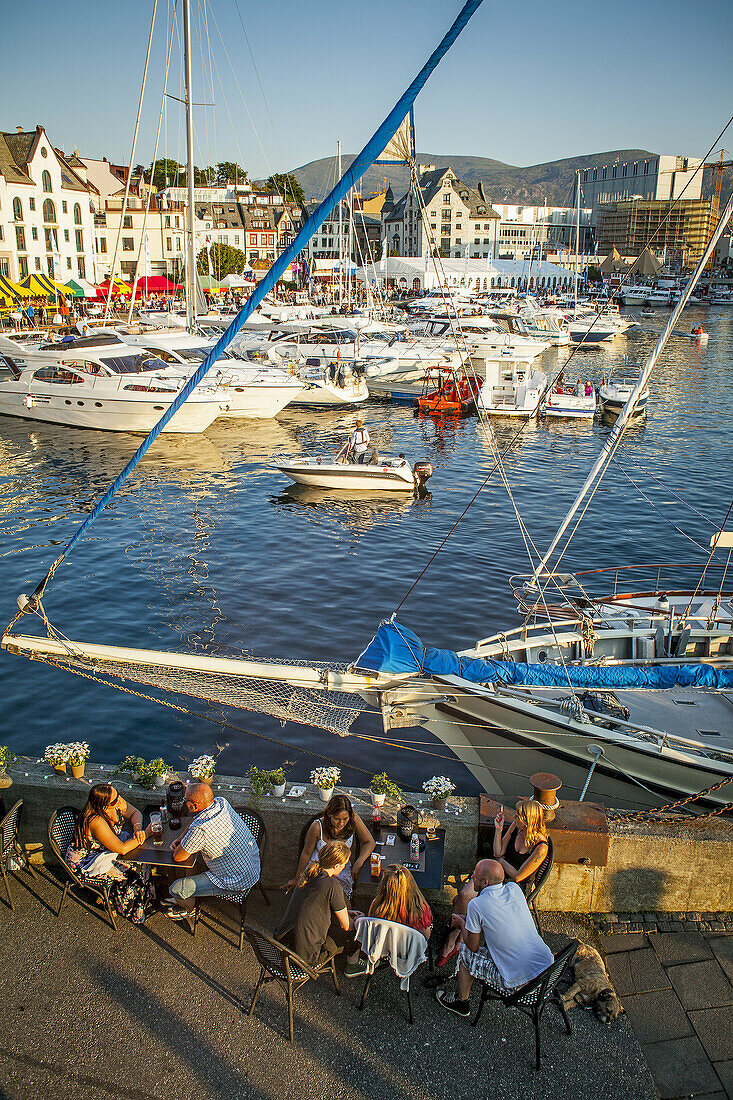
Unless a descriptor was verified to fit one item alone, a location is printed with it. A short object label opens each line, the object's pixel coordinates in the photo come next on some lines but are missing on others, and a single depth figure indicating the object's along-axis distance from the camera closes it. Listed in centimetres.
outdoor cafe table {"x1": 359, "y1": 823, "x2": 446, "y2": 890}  648
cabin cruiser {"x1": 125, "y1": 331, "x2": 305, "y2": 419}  3534
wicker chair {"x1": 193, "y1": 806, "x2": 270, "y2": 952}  655
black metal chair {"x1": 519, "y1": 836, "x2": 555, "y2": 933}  638
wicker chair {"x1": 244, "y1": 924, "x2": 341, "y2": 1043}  564
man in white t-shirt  561
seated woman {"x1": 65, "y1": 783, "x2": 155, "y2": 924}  660
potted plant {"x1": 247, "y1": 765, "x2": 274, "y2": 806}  723
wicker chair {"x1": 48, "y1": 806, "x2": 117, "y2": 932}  662
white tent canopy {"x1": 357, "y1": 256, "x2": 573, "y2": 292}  9200
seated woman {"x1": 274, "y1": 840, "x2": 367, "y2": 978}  577
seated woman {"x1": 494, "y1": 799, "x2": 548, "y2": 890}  634
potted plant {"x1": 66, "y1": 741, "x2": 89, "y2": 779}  755
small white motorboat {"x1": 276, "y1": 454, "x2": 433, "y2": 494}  2631
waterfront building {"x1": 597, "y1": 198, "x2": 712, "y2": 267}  19425
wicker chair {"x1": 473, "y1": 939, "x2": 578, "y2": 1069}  539
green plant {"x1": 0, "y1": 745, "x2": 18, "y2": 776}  767
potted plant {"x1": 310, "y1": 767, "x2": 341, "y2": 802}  731
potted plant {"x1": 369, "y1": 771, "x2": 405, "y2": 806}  730
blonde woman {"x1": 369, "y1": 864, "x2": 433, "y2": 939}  579
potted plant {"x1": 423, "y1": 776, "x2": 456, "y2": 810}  726
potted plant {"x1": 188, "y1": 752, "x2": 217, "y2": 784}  749
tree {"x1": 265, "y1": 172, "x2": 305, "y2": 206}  13573
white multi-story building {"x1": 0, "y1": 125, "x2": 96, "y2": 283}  6825
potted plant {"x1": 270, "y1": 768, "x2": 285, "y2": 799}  734
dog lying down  585
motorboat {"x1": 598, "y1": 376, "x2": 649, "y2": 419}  4219
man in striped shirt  646
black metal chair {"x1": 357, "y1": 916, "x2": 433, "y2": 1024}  575
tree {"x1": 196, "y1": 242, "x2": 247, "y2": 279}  9440
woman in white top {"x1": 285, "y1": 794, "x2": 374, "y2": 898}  655
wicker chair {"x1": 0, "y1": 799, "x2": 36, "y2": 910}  691
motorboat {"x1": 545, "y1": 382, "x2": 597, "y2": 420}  4100
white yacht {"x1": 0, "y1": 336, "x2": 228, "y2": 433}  3338
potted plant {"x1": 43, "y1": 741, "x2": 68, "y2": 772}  754
